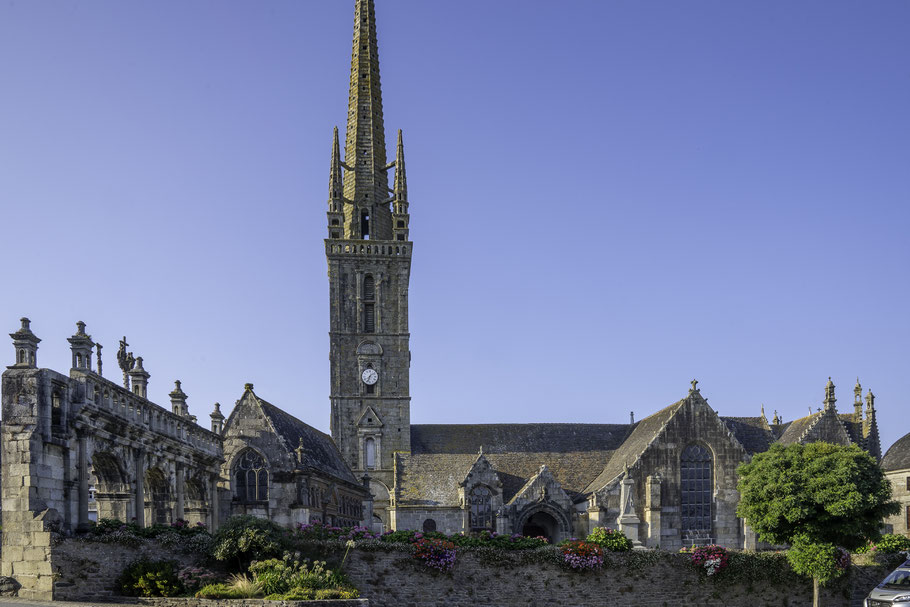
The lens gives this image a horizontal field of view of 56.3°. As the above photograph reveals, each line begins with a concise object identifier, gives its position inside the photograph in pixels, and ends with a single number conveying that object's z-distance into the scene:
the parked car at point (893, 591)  22.75
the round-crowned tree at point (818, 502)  28.41
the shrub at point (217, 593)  21.31
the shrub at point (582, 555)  27.08
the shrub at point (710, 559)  28.06
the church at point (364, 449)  19.80
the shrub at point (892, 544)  30.59
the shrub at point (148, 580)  21.34
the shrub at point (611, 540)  27.95
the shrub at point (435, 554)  26.11
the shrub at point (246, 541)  23.44
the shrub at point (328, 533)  26.03
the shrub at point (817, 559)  28.11
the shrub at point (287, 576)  22.14
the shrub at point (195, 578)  22.12
